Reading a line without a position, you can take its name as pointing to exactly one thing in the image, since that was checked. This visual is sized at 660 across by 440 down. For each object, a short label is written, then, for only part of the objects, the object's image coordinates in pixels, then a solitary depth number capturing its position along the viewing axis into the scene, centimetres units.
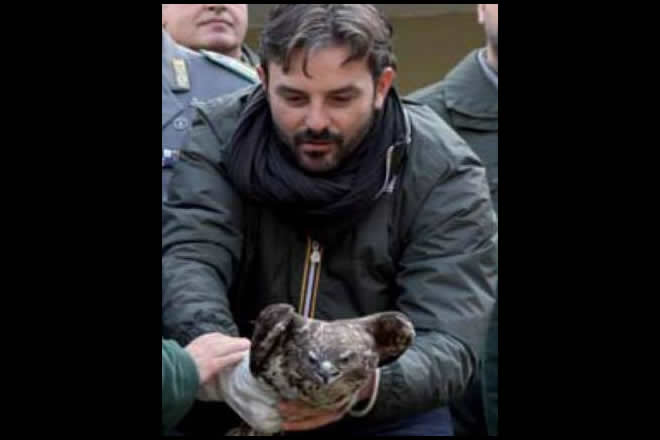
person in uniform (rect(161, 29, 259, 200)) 451
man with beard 375
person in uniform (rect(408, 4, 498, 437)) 481
